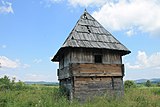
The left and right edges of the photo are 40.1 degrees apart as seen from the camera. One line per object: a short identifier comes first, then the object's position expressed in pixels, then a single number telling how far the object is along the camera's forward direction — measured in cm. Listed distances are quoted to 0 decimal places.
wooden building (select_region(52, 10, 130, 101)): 1459
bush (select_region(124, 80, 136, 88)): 4081
